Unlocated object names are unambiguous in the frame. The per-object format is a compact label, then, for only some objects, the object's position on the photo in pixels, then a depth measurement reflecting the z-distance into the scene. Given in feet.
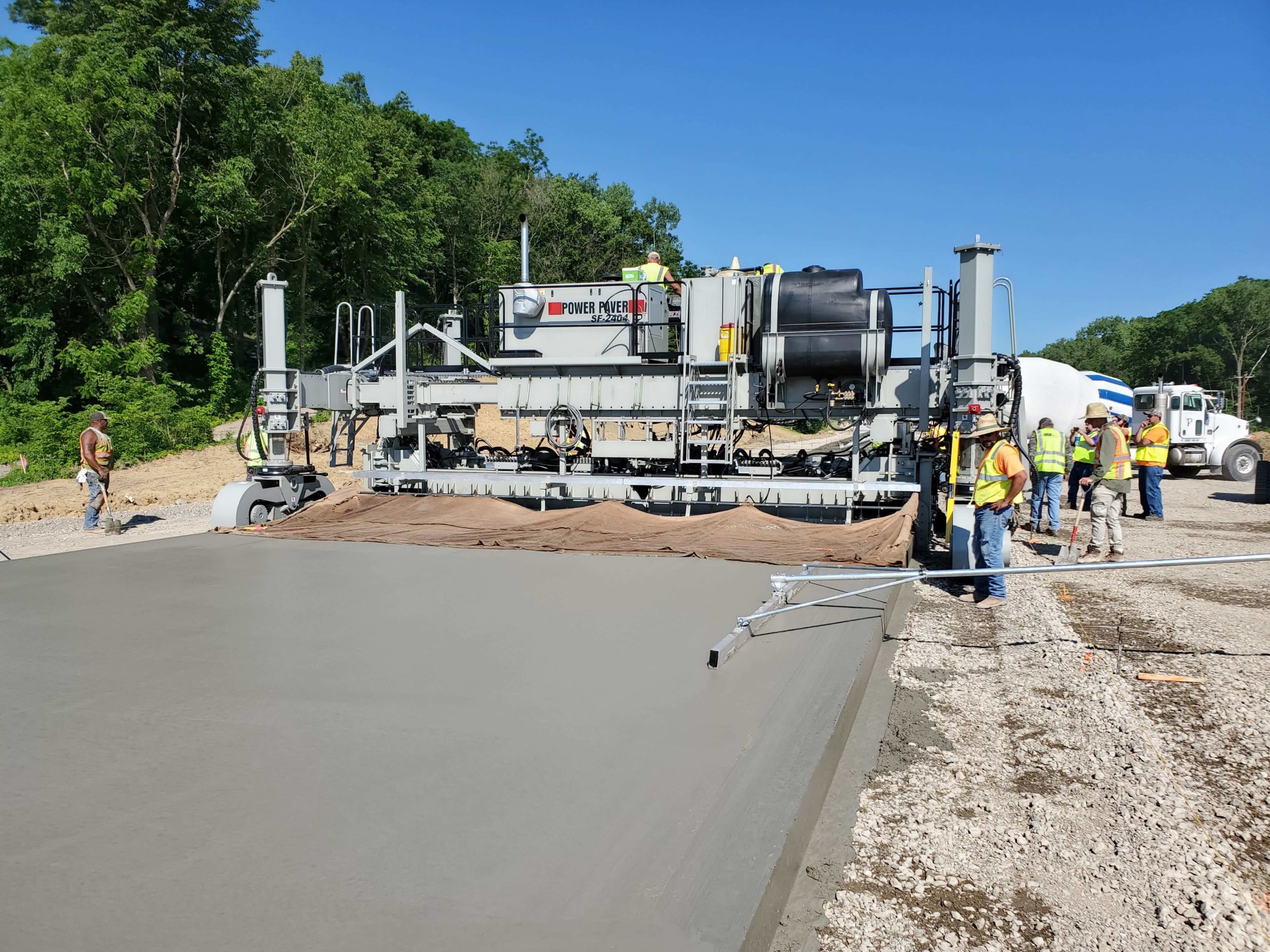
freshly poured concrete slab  7.52
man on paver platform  35.22
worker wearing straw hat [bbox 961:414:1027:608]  21.58
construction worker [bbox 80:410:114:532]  36.14
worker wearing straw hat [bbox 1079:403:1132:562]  30.12
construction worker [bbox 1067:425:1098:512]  43.70
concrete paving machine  30.83
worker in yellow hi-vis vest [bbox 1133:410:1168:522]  43.04
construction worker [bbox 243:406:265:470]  41.32
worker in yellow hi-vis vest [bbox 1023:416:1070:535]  38.52
